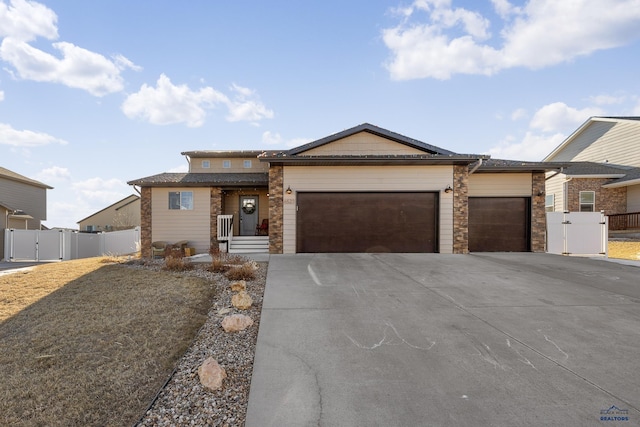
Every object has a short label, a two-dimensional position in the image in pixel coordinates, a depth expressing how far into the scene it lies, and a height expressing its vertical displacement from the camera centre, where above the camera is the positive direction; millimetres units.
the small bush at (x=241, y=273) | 6852 -1521
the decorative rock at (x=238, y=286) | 5977 -1595
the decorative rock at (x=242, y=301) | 4965 -1590
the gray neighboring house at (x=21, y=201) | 18078 +557
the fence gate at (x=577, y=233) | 11164 -797
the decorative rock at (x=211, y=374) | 2838 -1661
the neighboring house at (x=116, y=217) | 28641 -743
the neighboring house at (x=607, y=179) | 17531 +2110
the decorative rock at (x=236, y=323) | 4156 -1652
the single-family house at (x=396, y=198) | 10672 +512
